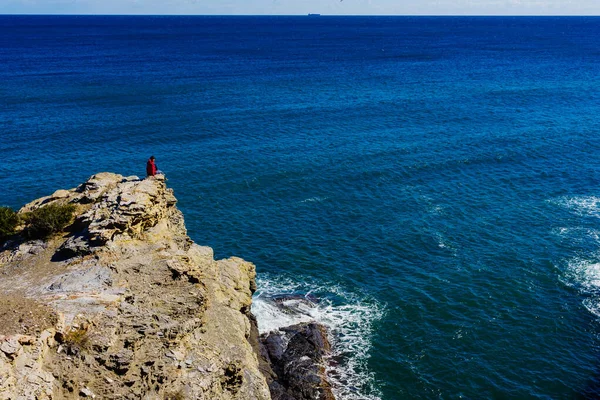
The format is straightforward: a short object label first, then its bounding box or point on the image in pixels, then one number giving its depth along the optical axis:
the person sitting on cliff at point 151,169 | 43.88
